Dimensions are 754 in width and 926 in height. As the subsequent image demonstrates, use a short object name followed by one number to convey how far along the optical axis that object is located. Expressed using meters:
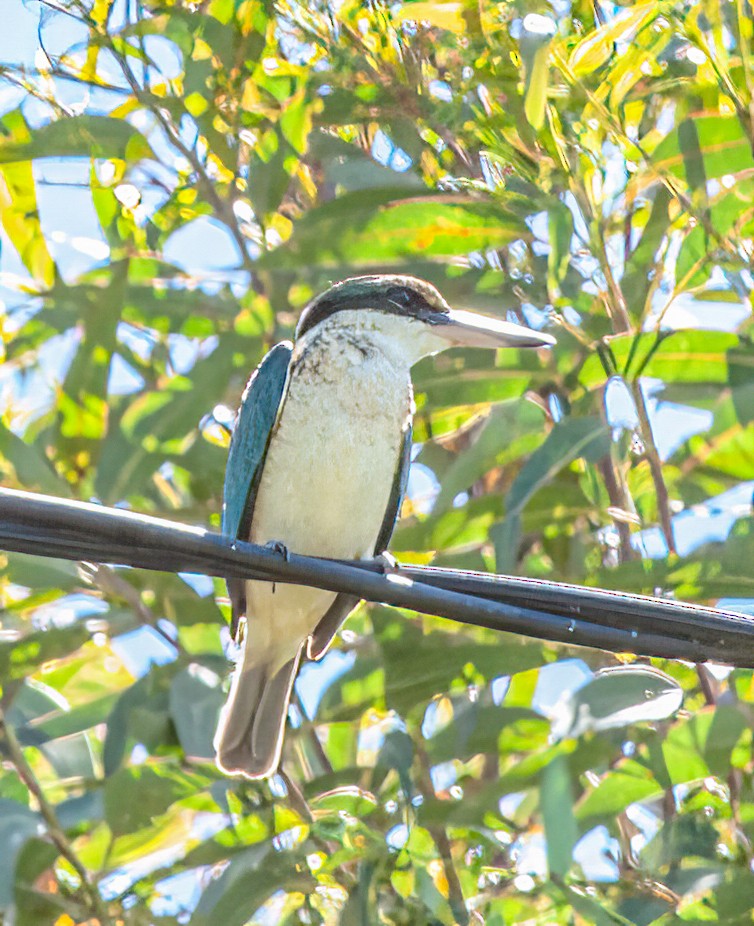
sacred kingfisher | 5.31
